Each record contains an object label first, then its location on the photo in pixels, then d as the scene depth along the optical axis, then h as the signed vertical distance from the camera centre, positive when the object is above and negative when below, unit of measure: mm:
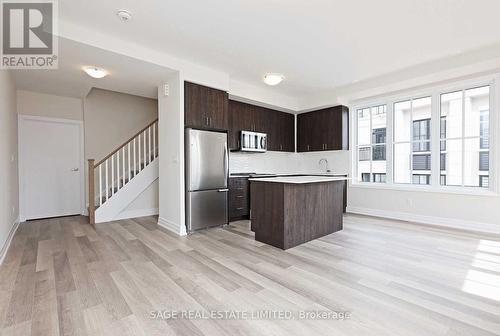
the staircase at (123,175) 4609 -200
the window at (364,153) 5492 +275
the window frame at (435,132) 3848 +638
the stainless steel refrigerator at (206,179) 3939 -243
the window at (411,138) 4645 +539
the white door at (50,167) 4777 -39
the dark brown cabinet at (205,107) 3936 +1024
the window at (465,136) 4059 +510
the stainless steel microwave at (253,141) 5148 +532
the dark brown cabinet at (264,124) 5164 +992
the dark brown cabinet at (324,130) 5543 +886
